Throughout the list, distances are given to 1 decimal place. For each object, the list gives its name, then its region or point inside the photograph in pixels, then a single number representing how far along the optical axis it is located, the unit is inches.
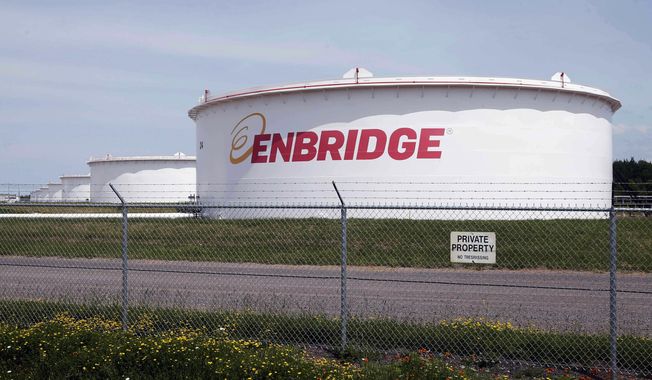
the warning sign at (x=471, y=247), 316.5
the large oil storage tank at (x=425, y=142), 1008.2
